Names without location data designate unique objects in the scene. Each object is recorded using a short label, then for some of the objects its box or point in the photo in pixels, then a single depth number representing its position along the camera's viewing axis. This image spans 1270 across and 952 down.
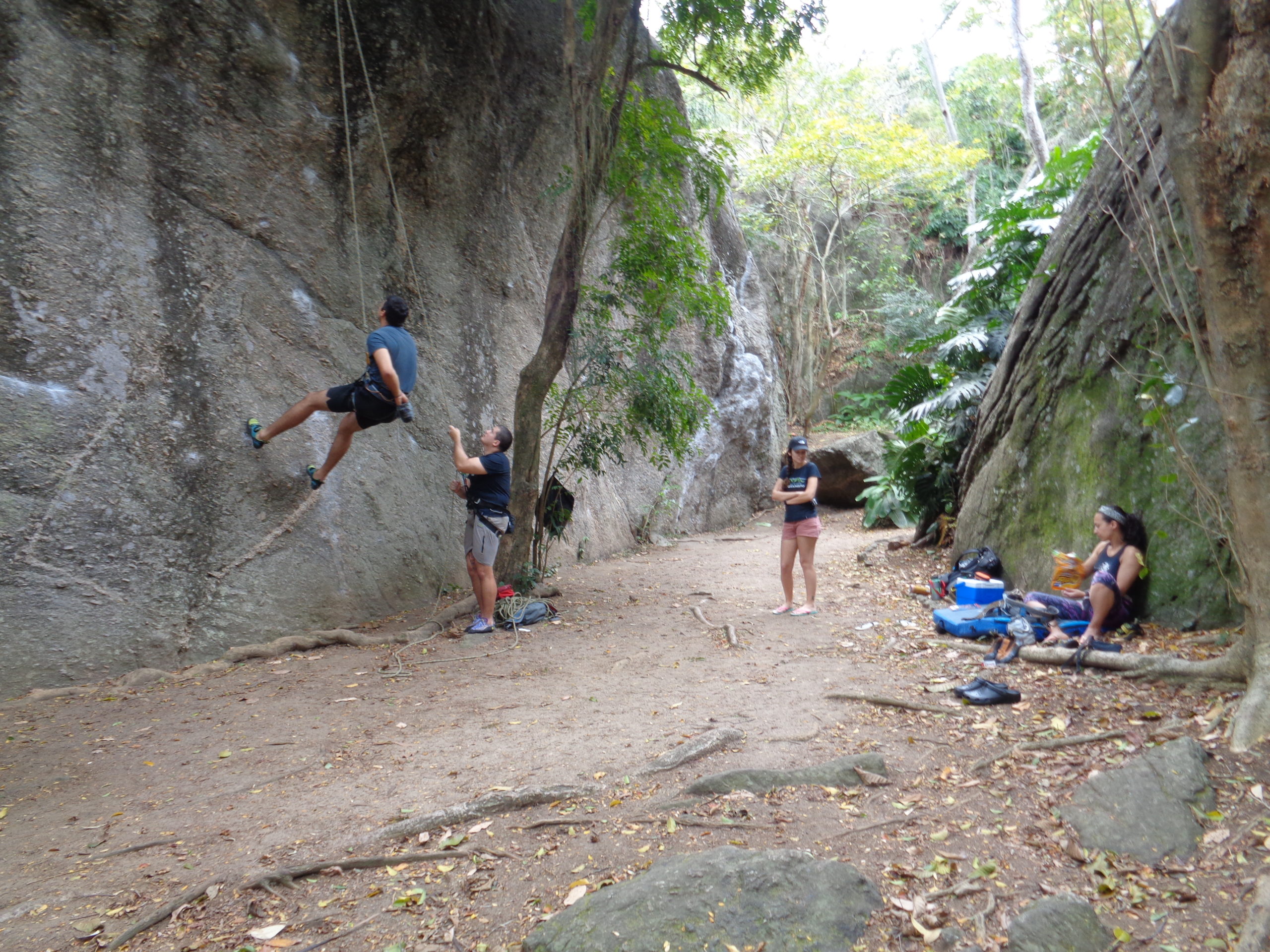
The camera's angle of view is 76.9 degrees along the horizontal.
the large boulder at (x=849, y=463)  16.08
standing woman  7.18
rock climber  5.95
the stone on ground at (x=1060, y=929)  2.59
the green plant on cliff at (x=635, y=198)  7.36
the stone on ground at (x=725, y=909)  2.69
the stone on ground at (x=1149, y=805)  3.05
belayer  6.74
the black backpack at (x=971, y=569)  7.79
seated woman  5.57
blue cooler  6.88
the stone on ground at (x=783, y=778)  3.71
